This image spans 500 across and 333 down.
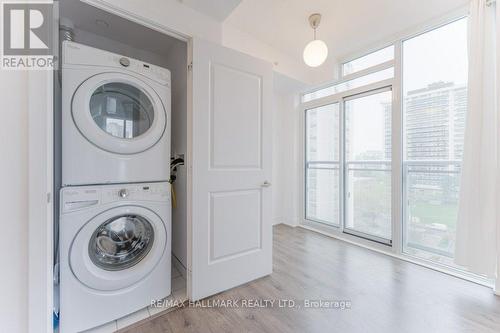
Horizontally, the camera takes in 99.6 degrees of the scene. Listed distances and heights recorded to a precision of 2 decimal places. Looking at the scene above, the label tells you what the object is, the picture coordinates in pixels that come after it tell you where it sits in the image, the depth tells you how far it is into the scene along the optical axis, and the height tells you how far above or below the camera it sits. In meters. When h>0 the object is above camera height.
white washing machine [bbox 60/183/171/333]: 1.23 -0.57
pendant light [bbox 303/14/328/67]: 2.02 +1.10
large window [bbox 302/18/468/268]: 2.10 +0.29
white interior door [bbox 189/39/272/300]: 1.62 -0.03
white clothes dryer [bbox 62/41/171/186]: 1.25 +0.32
